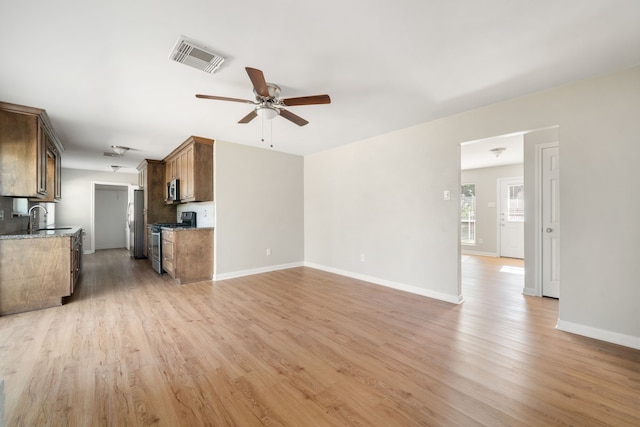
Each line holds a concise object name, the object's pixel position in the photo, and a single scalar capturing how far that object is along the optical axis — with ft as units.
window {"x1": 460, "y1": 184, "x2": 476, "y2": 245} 25.35
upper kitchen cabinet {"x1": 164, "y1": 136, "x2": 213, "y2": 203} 14.74
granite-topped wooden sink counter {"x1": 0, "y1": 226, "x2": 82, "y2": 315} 9.98
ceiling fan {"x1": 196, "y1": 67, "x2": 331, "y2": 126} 7.47
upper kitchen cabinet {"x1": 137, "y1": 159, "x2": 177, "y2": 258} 20.86
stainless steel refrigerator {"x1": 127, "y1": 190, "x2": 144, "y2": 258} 22.34
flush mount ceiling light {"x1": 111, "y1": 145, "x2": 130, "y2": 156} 16.36
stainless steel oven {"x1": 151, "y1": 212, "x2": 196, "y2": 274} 16.29
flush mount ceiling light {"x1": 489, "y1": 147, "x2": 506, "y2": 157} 17.23
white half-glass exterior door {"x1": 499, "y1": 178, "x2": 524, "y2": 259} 22.26
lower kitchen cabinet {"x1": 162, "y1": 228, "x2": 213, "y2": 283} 14.24
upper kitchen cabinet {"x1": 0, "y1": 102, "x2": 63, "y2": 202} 10.32
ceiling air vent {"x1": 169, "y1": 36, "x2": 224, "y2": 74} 6.51
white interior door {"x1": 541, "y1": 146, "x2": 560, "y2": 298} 12.13
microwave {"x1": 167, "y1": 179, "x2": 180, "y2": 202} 17.34
